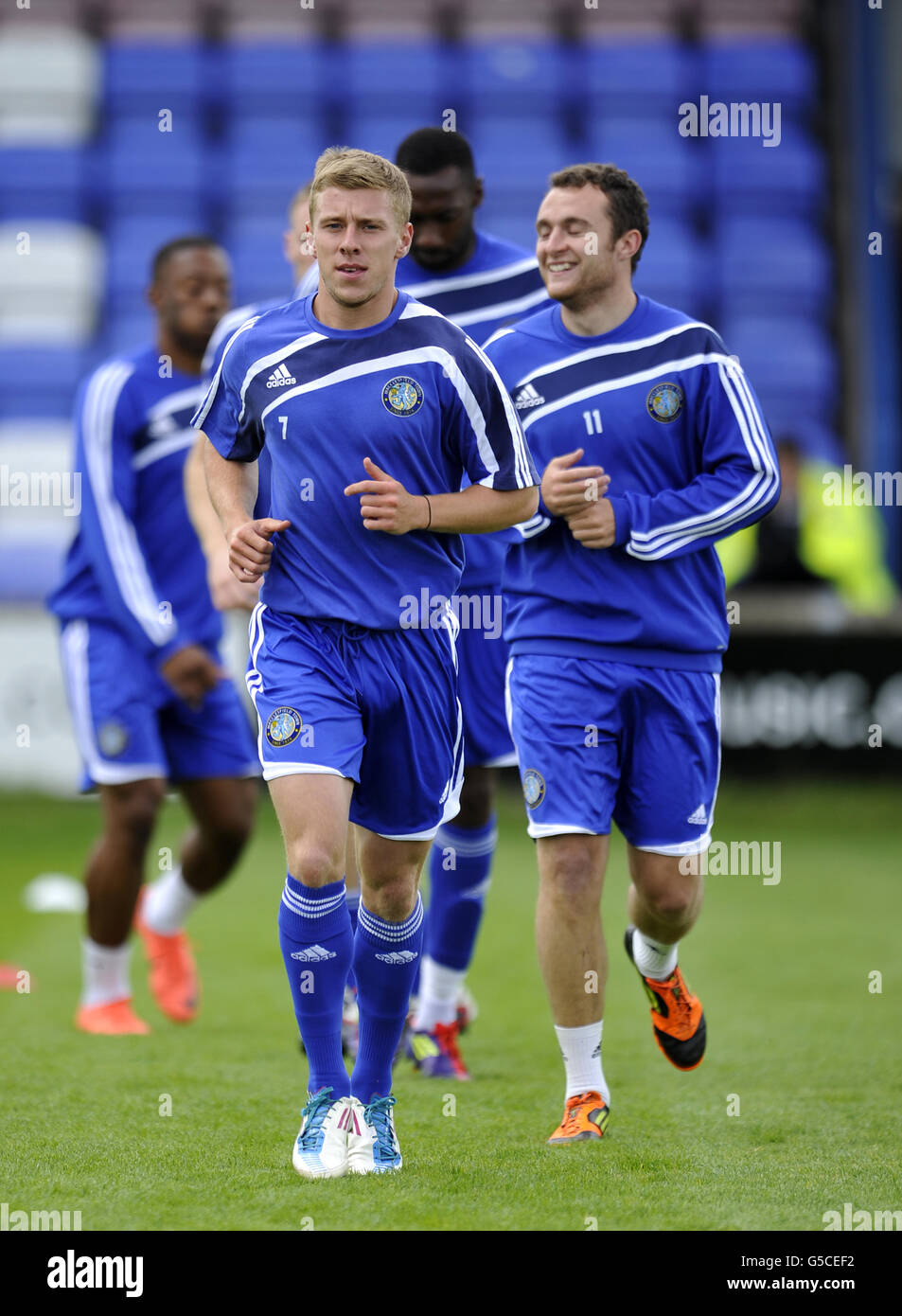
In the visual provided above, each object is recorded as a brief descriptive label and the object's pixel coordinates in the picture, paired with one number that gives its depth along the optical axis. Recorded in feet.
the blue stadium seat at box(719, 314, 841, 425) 53.26
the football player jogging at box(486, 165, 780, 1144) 15.06
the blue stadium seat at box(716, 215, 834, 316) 54.60
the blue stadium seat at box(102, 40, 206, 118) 56.70
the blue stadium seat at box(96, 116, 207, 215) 55.93
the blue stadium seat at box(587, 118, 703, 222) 55.52
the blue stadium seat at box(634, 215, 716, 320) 53.83
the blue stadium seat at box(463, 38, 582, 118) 56.80
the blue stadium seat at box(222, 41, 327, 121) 56.95
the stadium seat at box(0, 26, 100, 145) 56.29
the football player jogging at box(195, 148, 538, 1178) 13.19
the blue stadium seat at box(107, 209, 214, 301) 54.65
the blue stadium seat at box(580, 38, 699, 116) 56.70
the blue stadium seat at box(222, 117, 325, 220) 55.98
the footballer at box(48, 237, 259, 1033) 20.30
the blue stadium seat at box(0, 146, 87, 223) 55.52
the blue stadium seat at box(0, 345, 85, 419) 52.70
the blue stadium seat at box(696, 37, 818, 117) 55.16
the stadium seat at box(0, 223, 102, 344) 54.24
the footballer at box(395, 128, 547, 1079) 18.10
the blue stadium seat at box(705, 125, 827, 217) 55.47
